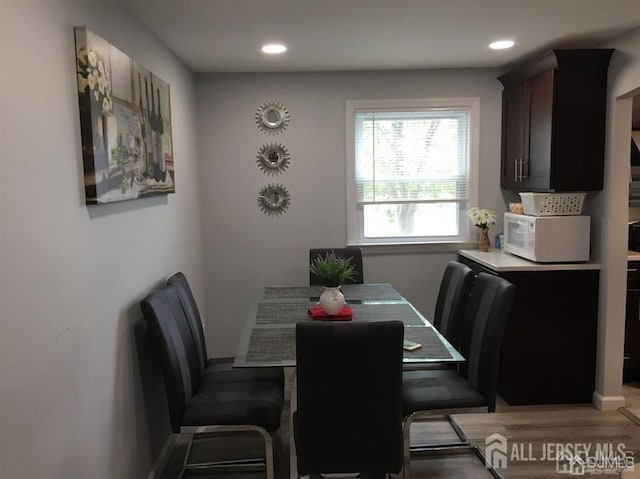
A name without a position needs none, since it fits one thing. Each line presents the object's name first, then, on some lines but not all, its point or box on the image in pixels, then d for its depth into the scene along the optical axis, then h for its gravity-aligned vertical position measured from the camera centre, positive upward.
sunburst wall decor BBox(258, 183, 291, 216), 4.14 -0.10
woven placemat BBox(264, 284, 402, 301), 3.26 -0.70
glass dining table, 2.26 -0.73
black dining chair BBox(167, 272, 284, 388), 2.75 -1.00
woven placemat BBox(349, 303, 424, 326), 2.75 -0.72
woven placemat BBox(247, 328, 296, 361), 2.28 -0.74
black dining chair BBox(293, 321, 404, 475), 1.91 -0.82
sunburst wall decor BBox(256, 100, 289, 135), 4.07 +0.57
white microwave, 3.41 -0.38
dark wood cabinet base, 3.40 -1.04
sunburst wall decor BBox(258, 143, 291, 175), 4.11 +0.23
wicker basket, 3.44 -0.15
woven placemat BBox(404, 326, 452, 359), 2.26 -0.74
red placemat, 2.71 -0.68
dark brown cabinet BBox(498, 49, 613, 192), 3.28 +0.41
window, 4.12 +0.13
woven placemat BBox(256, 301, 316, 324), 2.82 -0.72
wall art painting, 1.83 +0.28
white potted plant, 2.69 -0.50
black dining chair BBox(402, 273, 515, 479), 2.45 -1.00
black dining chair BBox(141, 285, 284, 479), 2.31 -1.01
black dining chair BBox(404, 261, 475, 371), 2.93 -0.73
